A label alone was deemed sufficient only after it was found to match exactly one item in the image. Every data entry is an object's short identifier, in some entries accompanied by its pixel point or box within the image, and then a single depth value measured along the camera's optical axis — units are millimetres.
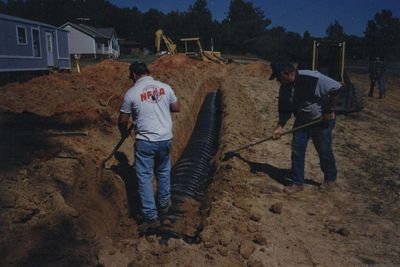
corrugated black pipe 5943
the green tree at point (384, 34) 35344
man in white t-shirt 4570
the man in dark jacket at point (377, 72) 15477
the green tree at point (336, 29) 51712
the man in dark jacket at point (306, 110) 5141
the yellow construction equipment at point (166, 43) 26086
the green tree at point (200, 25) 69125
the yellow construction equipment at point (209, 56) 25120
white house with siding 52500
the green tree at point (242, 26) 59750
